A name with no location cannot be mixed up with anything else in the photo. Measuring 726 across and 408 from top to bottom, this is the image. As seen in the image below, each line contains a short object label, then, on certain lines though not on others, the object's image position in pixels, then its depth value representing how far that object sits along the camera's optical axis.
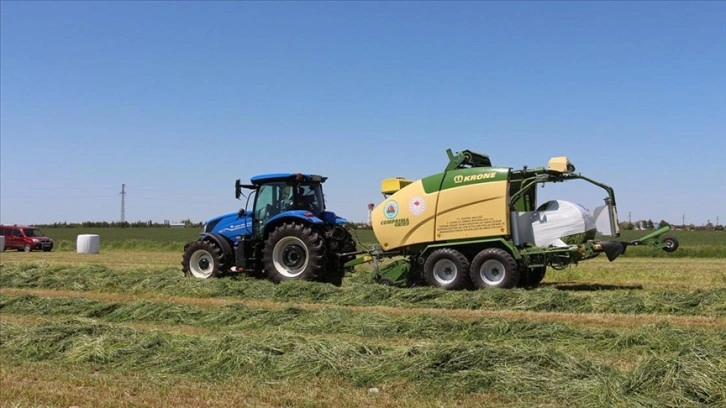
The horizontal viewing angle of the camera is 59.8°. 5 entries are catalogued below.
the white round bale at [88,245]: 28.00
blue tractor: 11.82
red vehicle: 30.15
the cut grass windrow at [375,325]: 6.20
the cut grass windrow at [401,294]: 8.88
